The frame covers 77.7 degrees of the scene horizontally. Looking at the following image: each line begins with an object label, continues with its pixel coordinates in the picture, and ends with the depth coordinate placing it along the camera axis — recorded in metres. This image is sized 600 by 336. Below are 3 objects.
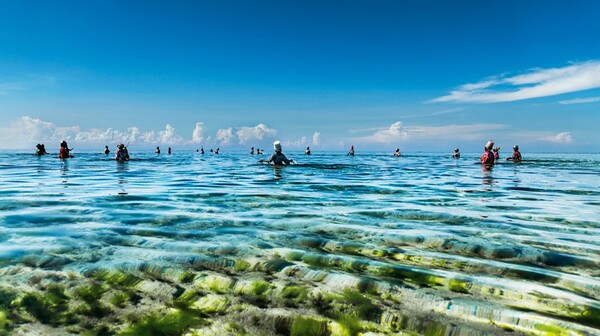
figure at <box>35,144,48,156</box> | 45.72
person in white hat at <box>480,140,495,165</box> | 28.32
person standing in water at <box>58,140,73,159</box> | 35.98
